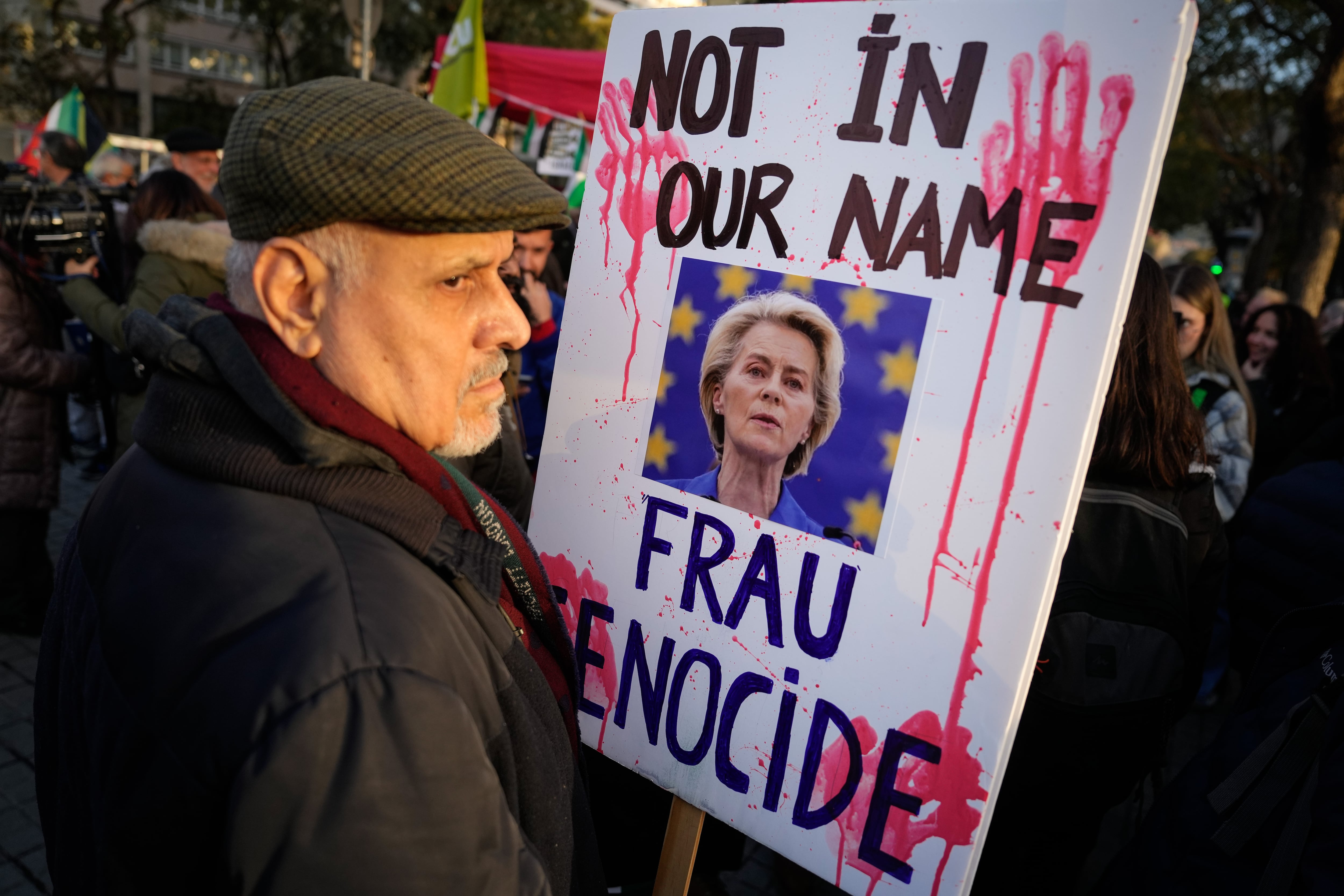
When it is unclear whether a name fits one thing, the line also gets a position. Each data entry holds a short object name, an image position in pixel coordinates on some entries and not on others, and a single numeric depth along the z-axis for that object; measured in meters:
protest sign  1.08
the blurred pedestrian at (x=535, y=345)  3.04
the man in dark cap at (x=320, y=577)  0.75
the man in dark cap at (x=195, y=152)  4.66
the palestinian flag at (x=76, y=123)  6.97
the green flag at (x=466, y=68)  5.26
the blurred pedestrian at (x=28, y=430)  3.17
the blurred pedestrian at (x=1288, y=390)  3.87
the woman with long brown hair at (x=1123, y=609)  1.69
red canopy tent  5.58
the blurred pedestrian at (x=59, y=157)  4.86
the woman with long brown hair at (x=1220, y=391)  3.18
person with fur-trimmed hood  3.06
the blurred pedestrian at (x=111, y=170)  6.62
